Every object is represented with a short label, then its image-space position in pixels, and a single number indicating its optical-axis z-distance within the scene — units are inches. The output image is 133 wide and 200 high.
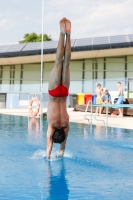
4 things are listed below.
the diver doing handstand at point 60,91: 160.1
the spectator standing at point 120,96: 563.8
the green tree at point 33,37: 1973.4
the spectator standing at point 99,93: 578.3
